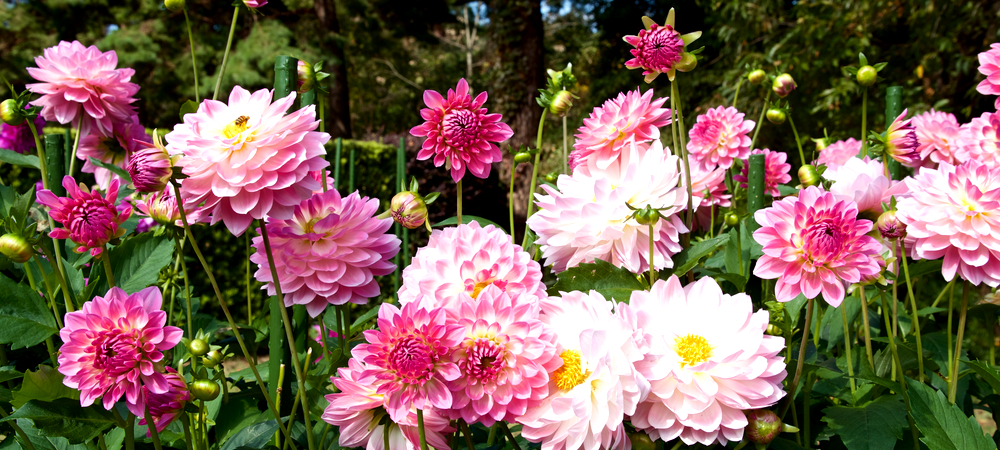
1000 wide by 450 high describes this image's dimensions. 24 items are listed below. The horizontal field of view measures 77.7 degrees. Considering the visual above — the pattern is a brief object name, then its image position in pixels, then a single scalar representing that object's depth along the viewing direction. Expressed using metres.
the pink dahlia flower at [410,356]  0.53
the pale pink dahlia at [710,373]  0.56
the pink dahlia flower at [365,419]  0.60
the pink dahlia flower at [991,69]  1.04
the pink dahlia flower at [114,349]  0.61
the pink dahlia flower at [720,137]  1.27
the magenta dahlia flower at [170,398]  0.66
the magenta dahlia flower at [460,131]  0.74
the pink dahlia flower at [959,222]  0.72
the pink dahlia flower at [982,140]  1.03
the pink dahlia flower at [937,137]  1.18
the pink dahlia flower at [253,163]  0.61
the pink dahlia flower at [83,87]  1.13
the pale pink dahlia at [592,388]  0.54
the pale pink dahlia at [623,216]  0.71
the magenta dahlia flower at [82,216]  0.74
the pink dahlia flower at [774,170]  1.46
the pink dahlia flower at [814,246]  0.59
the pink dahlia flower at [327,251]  0.71
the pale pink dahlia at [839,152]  1.42
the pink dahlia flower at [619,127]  0.77
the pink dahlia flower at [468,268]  0.65
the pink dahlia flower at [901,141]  1.00
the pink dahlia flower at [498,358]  0.56
